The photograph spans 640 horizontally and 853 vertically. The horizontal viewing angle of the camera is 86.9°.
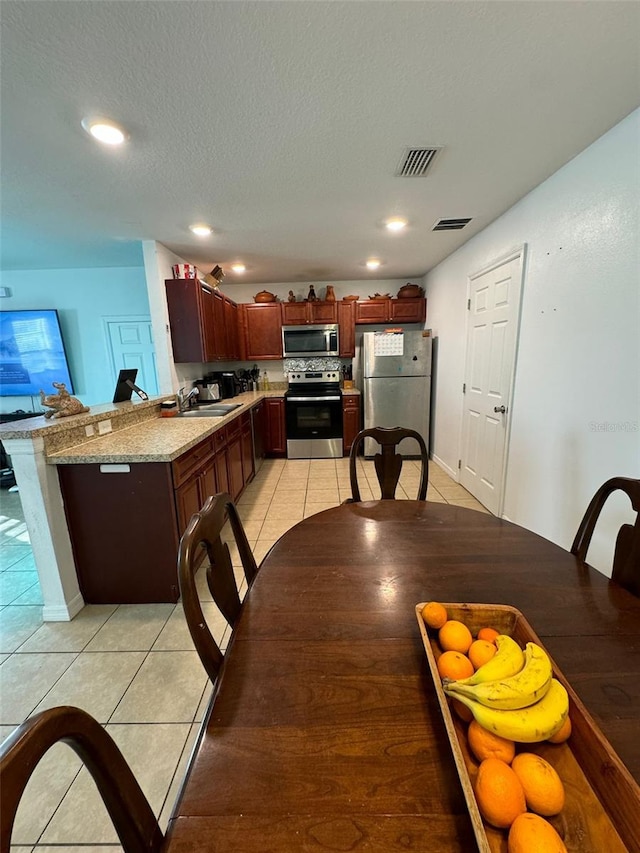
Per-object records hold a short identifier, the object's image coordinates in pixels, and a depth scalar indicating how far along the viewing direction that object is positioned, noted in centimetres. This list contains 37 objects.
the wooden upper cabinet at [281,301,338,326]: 449
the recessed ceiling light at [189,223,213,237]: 271
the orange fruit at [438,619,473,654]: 70
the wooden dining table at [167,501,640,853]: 47
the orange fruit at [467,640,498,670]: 67
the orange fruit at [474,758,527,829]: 45
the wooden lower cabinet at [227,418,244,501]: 296
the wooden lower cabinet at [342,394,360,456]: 439
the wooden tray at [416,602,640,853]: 45
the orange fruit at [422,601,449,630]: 75
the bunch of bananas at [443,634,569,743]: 52
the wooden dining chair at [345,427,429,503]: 174
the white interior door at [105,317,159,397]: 411
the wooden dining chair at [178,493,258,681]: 77
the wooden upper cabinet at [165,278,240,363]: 320
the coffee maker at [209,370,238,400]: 409
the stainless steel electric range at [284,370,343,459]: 435
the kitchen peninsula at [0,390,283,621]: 172
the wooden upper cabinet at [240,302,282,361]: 454
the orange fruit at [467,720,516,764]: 52
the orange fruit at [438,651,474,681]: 64
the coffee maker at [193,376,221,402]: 369
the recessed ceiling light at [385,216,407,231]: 265
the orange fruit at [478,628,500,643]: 73
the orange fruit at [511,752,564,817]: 46
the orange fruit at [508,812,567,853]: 41
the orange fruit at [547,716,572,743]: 55
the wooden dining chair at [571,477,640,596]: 98
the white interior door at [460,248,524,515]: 255
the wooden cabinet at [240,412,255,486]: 346
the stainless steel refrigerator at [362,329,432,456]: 418
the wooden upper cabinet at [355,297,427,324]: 459
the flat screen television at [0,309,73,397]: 396
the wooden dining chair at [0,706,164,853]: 37
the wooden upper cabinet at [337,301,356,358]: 452
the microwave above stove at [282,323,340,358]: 446
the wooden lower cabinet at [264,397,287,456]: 442
